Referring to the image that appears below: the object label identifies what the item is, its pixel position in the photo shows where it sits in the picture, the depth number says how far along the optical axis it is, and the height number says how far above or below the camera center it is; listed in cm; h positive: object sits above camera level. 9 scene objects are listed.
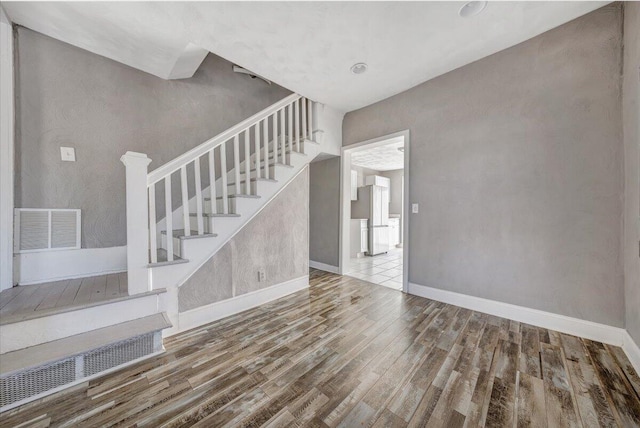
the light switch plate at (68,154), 211 +51
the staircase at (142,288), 134 -63
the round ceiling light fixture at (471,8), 172 +157
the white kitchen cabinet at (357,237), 532 -62
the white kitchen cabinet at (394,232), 649 -60
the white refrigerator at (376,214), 554 -8
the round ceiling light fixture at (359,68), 245 +156
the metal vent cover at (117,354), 147 -99
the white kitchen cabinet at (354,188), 580 +57
